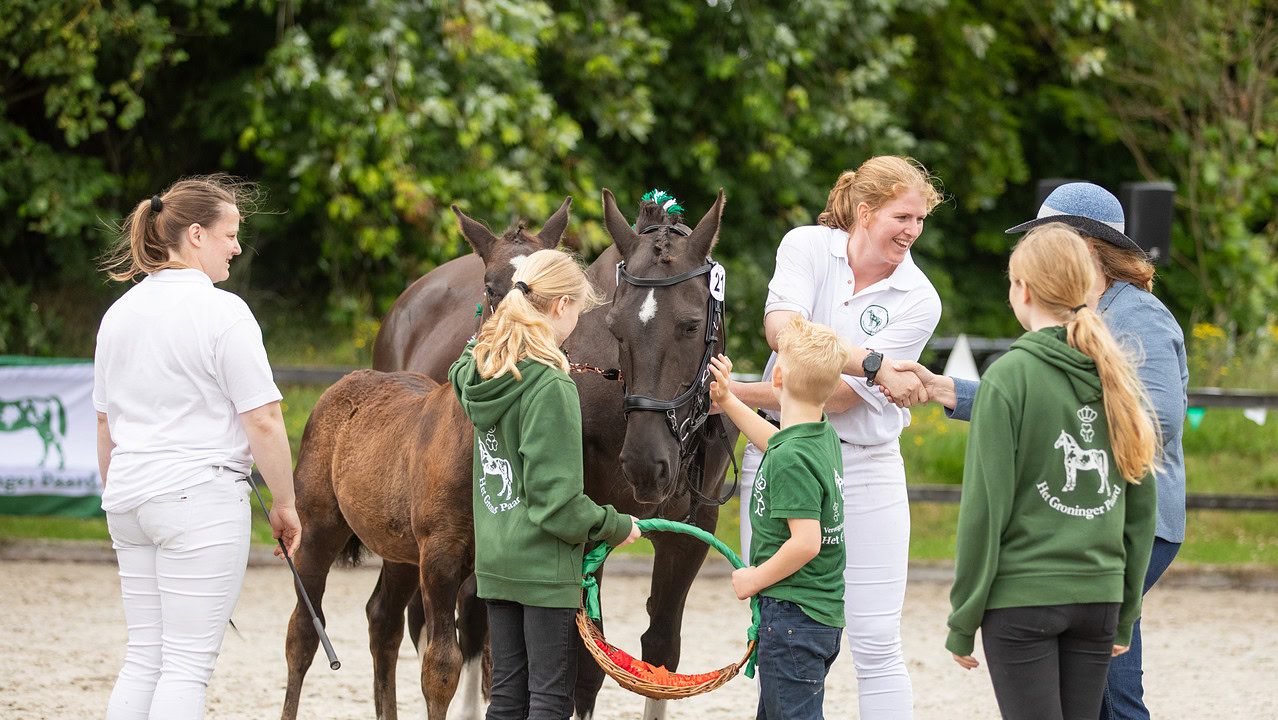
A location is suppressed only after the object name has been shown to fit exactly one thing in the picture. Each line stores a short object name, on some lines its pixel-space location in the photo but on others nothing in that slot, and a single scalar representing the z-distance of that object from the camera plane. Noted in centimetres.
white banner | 1777
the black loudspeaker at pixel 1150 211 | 1881
